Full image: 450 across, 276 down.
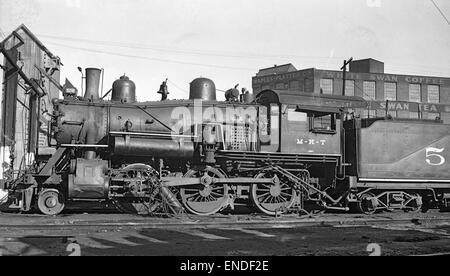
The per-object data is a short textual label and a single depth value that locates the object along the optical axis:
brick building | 48.19
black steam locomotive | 10.84
